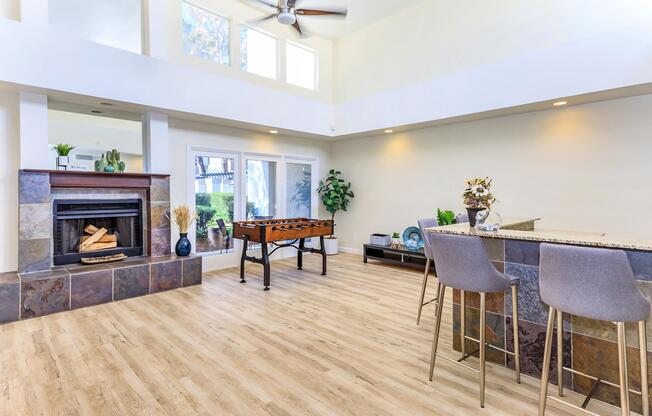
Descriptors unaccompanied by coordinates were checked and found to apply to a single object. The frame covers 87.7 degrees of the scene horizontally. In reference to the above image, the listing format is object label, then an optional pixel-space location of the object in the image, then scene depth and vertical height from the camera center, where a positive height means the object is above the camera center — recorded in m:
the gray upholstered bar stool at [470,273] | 2.17 -0.46
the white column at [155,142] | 4.99 +0.95
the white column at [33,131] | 3.98 +0.90
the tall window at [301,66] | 6.59 +2.77
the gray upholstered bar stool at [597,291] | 1.65 -0.45
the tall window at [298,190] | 7.11 +0.32
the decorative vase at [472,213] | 2.78 -0.08
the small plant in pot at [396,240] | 6.20 -0.66
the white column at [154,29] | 4.64 +2.44
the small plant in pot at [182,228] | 4.93 -0.34
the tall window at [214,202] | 5.78 +0.06
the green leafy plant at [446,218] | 5.36 -0.23
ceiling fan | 3.95 +2.32
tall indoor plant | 7.24 +0.16
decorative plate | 5.96 -0.62
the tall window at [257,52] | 5.86 +2.73
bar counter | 2.02 -0.83
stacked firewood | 4.53 -0.46
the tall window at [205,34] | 5.18 +2.73
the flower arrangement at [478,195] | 2.73 +0.07
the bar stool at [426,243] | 3.41 -0.41
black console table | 5.66 -0.92
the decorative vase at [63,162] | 4.27 +0.56
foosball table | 4.62 -0.39
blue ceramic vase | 4.92 -0.60
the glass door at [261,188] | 6.46 +0.33
